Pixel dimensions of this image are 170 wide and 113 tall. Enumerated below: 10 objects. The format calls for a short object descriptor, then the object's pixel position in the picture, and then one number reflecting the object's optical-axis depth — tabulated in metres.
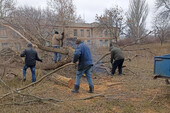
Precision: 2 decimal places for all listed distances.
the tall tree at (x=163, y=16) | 20.47
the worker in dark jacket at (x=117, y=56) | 6.20
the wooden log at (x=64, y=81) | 4.59
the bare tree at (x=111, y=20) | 21.30
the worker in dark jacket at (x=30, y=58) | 4.81
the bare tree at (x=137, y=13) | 27.58
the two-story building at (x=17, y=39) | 8.54
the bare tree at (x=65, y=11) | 8.99
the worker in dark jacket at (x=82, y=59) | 3.79
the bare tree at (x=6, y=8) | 10.13
